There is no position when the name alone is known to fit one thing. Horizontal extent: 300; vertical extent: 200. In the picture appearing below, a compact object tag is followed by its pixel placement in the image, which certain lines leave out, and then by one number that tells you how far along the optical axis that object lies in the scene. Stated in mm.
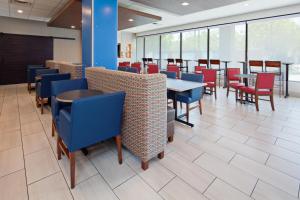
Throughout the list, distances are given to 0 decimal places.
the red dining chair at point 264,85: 4188
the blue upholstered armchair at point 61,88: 2348
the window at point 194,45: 8925
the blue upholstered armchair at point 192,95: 3430
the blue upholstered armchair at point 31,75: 6223
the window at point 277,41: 6180
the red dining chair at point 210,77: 5449
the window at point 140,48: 12224
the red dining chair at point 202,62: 7704
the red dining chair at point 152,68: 5933
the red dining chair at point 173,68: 6203
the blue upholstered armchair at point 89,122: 1683
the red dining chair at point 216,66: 7324
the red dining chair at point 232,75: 5566
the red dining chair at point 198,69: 7030
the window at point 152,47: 11416
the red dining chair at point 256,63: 6133
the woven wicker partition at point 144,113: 1985
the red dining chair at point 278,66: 5723
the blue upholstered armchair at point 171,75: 4292
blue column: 3566
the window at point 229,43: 7573
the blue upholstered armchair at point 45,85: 4047
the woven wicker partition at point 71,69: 4047
